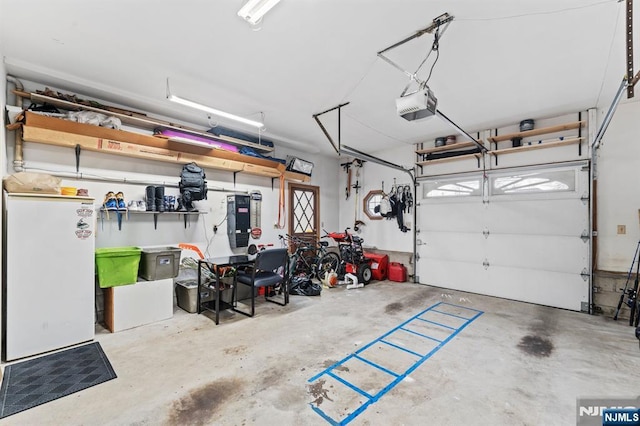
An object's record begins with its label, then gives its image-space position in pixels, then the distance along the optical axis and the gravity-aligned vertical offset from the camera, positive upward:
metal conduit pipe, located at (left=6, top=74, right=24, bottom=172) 3.35 +0.76
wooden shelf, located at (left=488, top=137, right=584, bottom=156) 4.57 +1.13
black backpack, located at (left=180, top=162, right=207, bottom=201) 4.54 +0.48
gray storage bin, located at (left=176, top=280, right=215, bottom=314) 4.13 -1.28
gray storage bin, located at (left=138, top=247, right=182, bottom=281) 3.77 -0.72
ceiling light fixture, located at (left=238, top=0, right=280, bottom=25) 2.10 +1.58
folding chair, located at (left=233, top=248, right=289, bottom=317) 4.04 -0.98
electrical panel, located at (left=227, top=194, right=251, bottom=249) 5.24 -0.15
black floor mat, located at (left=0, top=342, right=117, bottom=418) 2.18 -1.47
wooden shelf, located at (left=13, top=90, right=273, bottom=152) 3.40 +1.38
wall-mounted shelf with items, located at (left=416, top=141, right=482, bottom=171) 5.56 +1.25
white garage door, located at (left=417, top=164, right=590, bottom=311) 4.59 -0.46
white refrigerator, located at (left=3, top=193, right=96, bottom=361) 2.73 -0.64
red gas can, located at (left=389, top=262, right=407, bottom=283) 6.41 -1.43
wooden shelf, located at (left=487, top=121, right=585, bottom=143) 4.52 +1.37
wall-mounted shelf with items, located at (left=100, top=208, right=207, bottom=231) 3.92 -0.04
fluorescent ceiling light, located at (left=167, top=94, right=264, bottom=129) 3.49 +1.39
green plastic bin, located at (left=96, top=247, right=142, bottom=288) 3.40 -0.68
